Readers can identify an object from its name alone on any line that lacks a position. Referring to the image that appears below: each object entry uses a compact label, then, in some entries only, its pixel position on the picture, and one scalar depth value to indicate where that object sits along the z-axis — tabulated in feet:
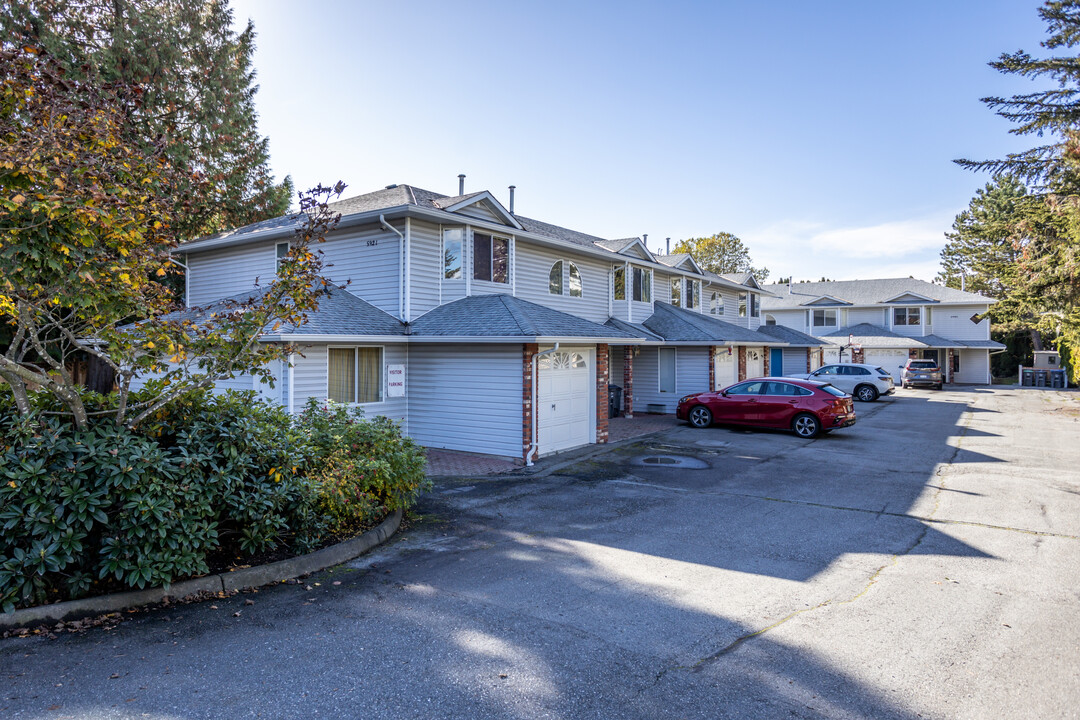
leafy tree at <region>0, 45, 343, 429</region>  15.87
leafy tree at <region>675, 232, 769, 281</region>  194.90
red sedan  51.57
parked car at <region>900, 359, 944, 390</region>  106.42
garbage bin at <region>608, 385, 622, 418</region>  66.81
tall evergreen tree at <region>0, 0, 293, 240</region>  43.96
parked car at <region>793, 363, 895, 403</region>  85.10
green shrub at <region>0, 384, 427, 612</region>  15.71
